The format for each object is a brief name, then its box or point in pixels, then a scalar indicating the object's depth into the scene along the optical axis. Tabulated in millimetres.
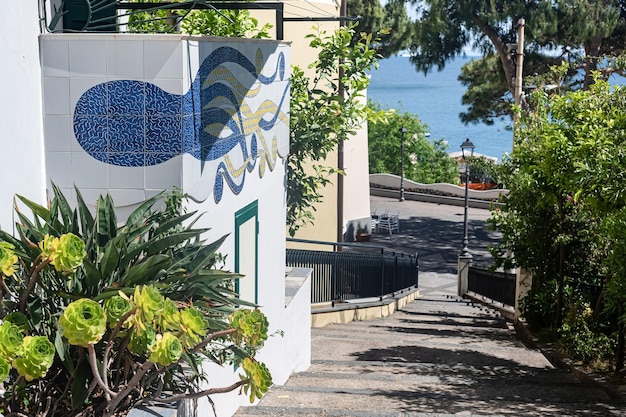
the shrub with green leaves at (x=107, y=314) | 3465
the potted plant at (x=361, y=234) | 30297
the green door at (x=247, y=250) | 7242
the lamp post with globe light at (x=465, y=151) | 23856
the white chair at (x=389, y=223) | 32469
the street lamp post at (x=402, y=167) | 38625
